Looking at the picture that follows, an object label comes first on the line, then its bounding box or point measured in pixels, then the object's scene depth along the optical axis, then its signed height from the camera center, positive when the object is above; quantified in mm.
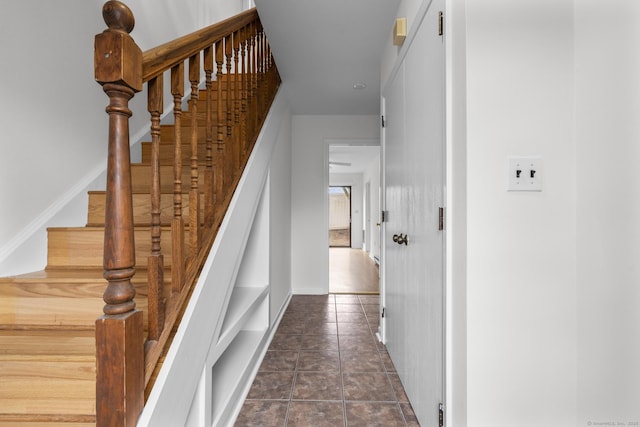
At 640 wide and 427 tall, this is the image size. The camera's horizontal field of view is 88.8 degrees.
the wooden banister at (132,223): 784 -20
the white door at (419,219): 1366 -34
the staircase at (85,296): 893 -291
